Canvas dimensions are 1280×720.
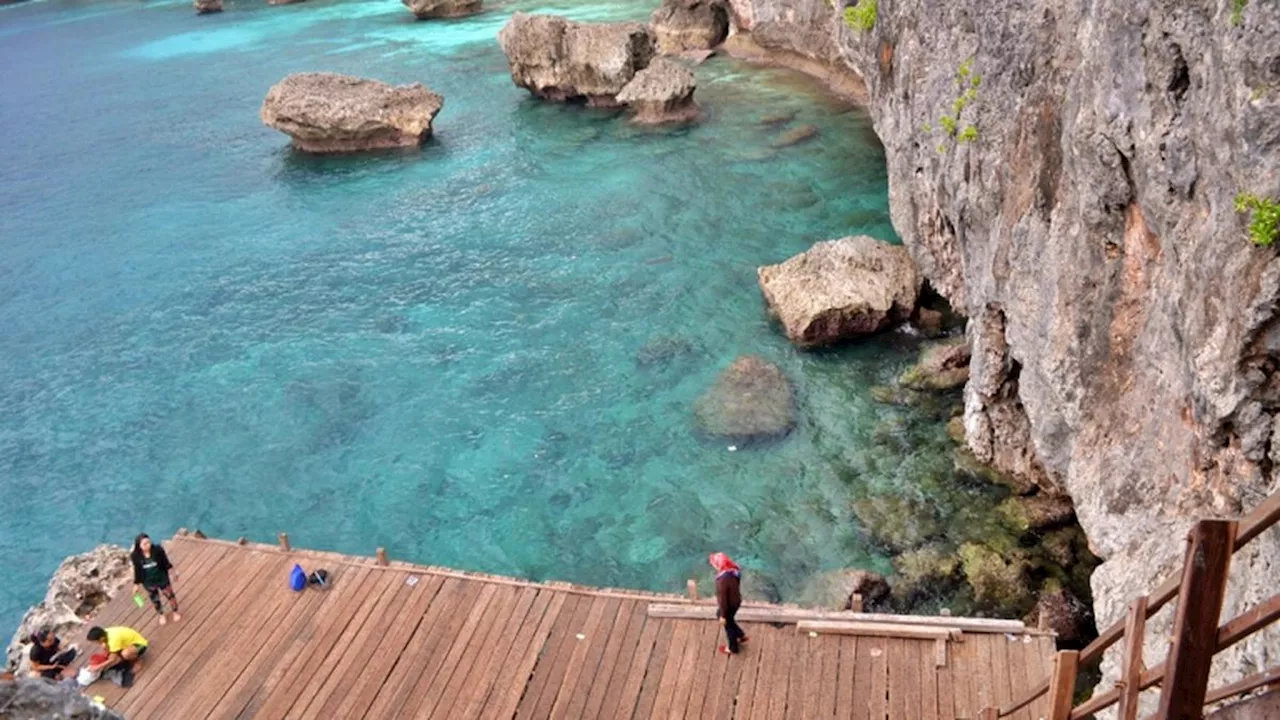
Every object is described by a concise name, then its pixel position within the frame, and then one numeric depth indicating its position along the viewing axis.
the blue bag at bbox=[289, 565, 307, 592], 14.90
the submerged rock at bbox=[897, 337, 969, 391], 22.91
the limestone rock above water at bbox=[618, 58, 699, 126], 42.16
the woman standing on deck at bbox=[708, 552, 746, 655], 12.06
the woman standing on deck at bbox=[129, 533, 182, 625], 14.07
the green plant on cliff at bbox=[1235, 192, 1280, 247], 9.13
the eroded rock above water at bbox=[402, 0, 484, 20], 65.50
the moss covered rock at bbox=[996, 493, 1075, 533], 18.30
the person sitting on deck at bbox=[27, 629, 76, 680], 13.41
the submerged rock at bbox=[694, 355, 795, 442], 22.70
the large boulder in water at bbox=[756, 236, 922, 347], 24.73
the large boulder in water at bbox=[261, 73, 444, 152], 42.62
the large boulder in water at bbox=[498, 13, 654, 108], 44.75
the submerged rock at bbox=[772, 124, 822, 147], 38.97
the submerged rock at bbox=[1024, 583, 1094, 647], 15.74
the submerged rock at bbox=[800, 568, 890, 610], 17.40
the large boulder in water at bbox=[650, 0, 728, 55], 52.81
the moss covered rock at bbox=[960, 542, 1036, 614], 16.95
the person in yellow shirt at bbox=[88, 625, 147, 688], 13.52
